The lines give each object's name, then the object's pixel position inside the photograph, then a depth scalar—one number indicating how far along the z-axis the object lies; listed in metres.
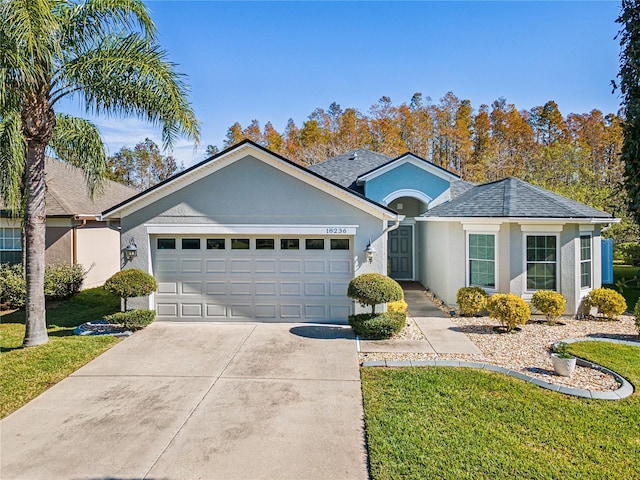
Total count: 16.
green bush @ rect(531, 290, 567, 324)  11.23
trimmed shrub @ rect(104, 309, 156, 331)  10.23
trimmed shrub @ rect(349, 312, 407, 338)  9.72
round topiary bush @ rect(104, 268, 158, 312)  10.24
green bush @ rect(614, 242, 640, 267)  18.80
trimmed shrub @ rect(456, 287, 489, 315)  11.80
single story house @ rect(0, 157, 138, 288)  15.20
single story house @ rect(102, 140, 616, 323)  11.12
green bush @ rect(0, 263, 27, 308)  13.70
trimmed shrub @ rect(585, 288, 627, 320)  11.67
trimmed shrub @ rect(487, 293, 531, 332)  10.39
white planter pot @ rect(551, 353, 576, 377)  7.40
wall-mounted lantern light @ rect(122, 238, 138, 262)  11.15
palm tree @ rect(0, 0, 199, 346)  8.99
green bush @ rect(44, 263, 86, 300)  14.20
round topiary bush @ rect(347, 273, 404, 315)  9.54
